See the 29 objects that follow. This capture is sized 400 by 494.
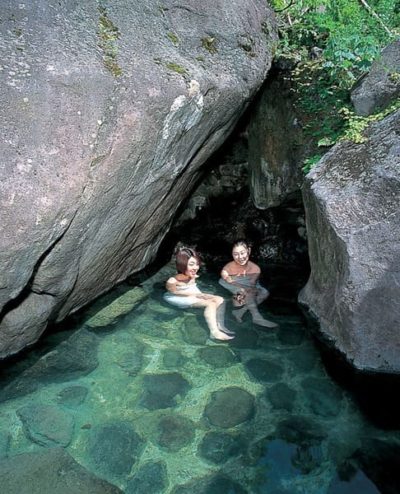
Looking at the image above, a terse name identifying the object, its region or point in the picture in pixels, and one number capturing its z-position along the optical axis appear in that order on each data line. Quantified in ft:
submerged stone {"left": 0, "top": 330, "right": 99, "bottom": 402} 14.85
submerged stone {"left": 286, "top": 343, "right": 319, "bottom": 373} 16.02
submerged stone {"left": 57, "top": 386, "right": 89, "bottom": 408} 14.35
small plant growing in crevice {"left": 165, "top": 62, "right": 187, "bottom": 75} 14.82
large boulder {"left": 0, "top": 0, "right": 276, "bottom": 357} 12.26
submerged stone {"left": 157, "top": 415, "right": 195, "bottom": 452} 12.88
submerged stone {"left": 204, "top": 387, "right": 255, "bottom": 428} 13.67
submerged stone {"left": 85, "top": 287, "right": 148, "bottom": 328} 18.35
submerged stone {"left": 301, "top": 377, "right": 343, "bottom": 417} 14.07
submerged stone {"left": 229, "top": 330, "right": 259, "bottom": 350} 17.22
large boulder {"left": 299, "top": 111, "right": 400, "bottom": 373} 14.34
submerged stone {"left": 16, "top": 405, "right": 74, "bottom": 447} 12.97
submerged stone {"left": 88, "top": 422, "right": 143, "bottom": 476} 12.19
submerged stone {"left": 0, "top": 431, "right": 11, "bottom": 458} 12.45
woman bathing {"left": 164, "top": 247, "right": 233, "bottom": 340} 19.03
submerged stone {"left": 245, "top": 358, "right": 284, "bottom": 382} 15.52
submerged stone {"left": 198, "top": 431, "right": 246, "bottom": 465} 12.43
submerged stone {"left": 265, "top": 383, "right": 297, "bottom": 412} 14.25
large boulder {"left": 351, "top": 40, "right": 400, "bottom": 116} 17.67
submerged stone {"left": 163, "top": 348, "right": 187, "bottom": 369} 16.15
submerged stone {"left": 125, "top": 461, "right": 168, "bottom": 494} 11.51
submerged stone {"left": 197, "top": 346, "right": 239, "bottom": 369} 16.26
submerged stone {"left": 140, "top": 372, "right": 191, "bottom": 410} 14.42
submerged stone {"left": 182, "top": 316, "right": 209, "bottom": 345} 17.52
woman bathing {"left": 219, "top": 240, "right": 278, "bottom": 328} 19.63
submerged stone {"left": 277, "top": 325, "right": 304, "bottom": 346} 17.34
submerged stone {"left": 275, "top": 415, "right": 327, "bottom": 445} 12.99
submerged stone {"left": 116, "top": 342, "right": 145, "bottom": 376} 15.90
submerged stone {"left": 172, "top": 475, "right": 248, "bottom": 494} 11.46
